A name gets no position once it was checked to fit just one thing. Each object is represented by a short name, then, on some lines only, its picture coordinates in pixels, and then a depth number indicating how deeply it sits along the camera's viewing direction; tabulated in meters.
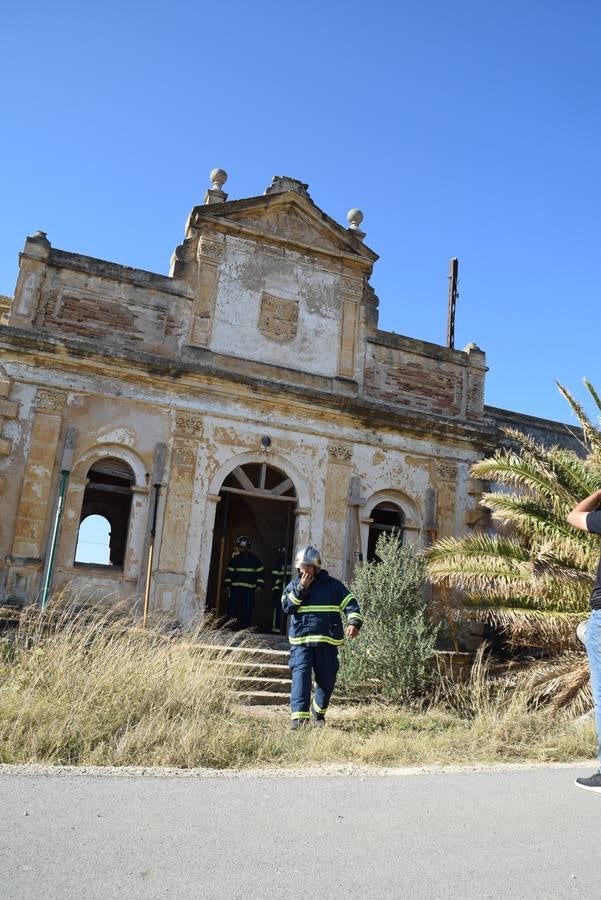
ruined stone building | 12.83
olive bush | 10.39
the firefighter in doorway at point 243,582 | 14.69
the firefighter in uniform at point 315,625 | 7.69
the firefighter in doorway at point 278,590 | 15.30
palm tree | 10.41
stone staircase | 10.16
